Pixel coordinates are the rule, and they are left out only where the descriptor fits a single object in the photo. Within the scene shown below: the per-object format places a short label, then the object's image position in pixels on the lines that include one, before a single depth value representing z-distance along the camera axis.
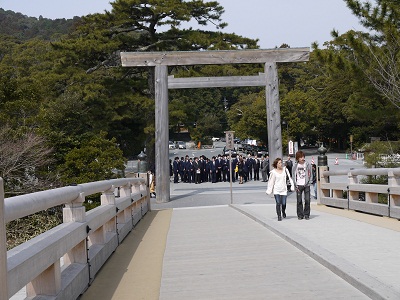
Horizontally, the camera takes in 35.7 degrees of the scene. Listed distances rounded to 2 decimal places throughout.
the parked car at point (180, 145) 102.50
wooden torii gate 26.19
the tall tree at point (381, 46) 21.42
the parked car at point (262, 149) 80.05
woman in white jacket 14.35
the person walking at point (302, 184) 14.34
